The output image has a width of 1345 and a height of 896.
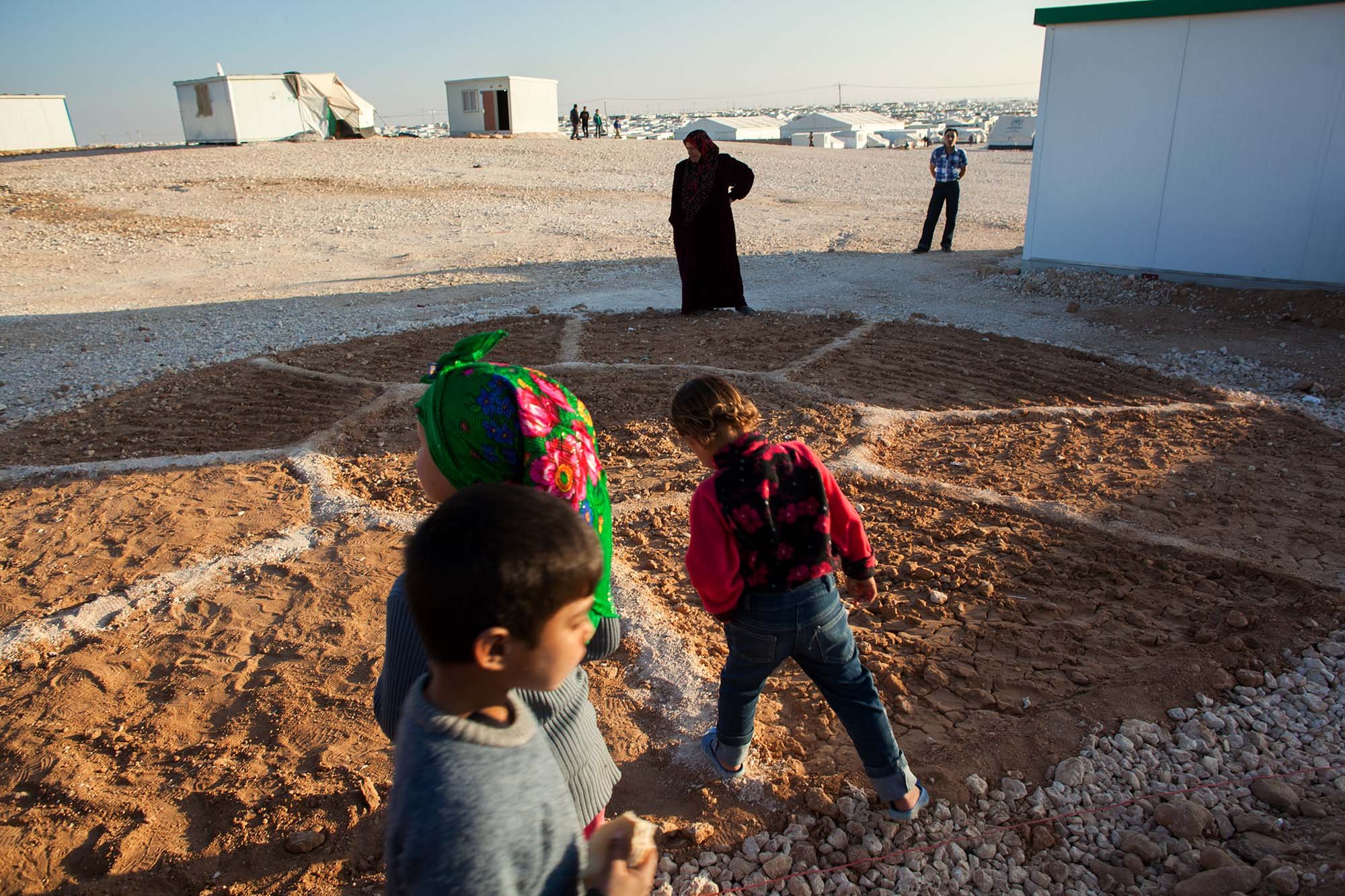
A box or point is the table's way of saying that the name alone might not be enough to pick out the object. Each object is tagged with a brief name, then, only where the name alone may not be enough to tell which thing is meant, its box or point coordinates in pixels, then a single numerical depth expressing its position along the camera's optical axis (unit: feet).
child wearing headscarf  5.62
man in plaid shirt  37.91
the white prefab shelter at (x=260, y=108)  81.35
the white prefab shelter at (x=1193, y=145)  28.07
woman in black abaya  28.17
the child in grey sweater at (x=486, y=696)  3.60
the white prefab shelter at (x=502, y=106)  97.60
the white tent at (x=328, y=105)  87.04
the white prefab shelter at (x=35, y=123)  86.23
